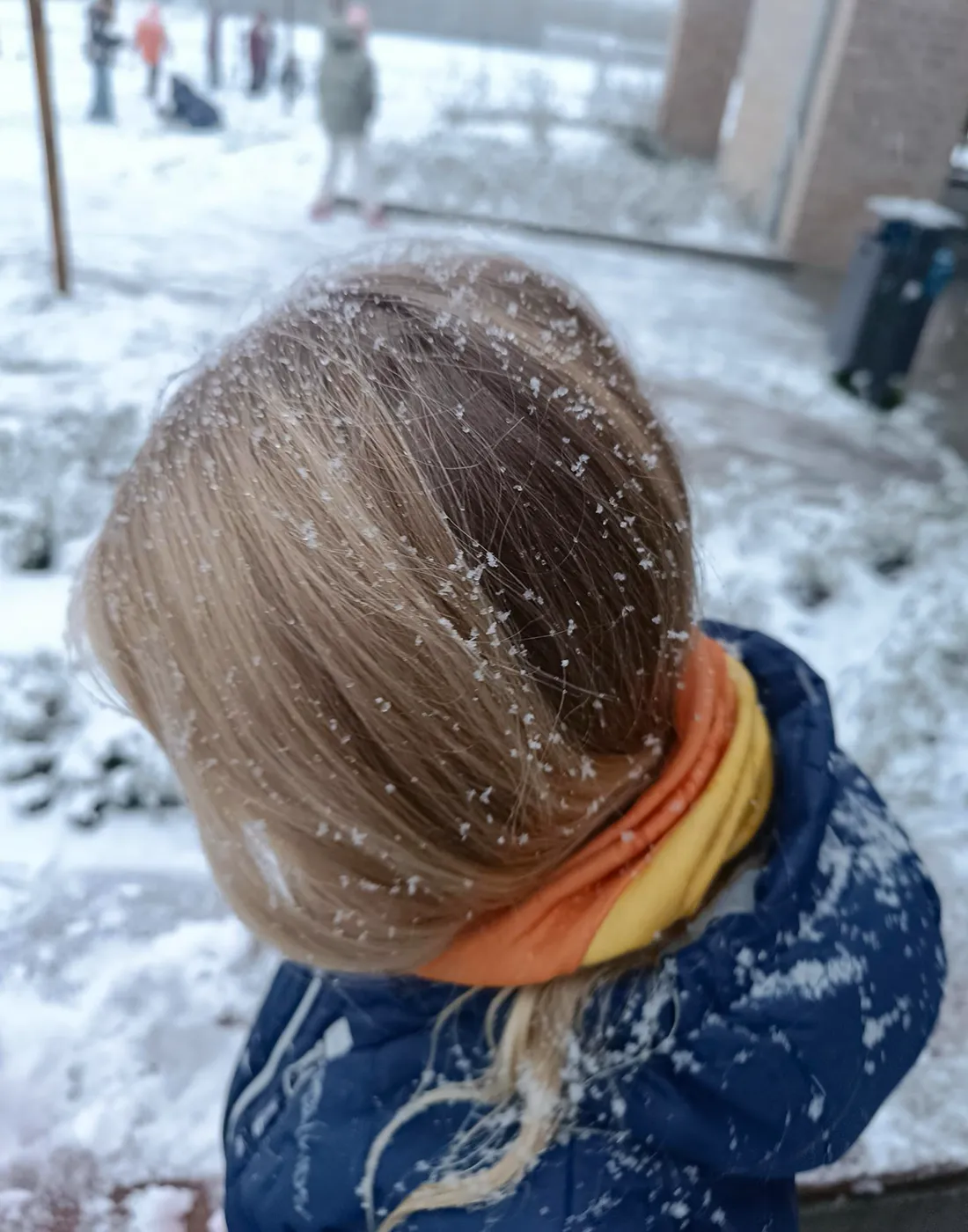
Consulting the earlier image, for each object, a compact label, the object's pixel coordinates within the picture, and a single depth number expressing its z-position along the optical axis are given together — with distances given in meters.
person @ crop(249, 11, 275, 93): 10.80
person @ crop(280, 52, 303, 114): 10.62
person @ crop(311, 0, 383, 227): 6.56
